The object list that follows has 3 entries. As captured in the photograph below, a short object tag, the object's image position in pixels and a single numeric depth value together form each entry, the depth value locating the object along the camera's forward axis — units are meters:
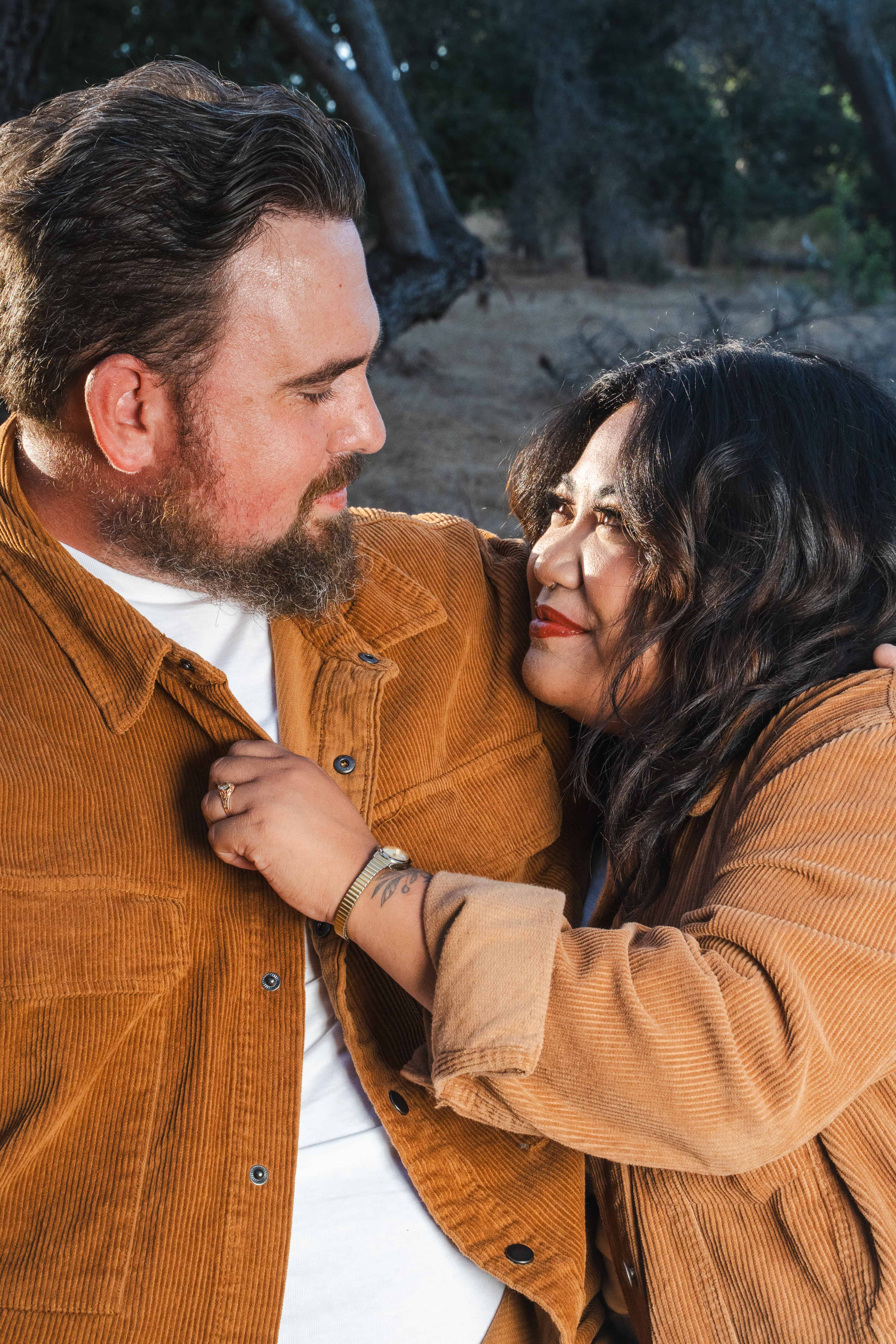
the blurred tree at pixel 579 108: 7.25
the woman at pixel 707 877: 1.58
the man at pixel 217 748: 1.70
